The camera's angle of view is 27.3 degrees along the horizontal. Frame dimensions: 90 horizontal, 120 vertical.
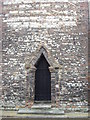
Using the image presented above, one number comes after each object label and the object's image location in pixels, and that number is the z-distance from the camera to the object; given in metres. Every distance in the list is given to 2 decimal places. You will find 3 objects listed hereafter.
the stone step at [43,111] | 7.37
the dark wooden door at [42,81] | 7.95
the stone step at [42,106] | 7.59
